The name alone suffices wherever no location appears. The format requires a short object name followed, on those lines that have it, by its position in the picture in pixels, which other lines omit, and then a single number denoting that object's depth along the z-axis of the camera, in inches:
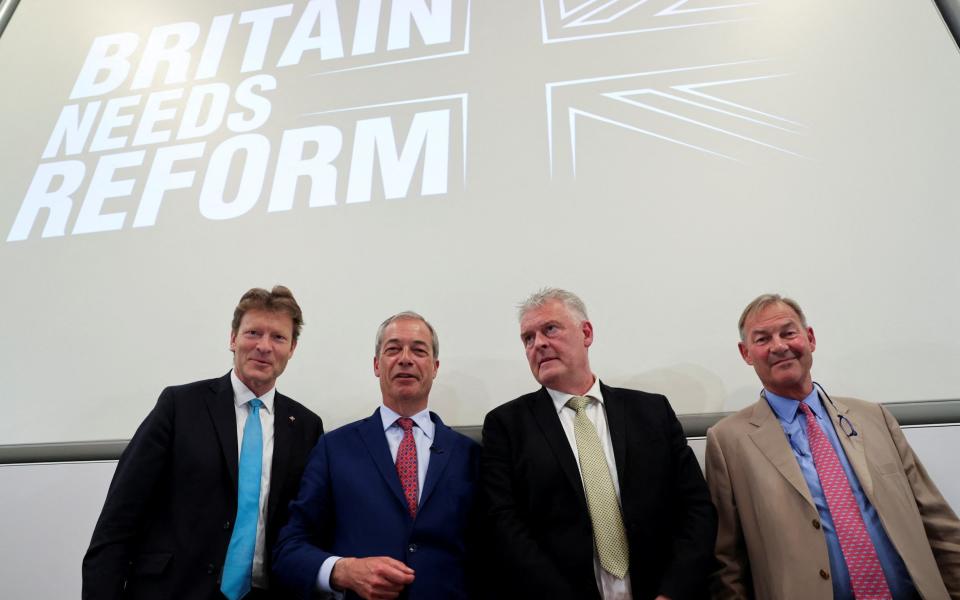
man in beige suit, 61.8
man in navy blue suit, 60.0
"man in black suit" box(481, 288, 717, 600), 60.8
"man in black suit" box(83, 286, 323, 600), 63.4
